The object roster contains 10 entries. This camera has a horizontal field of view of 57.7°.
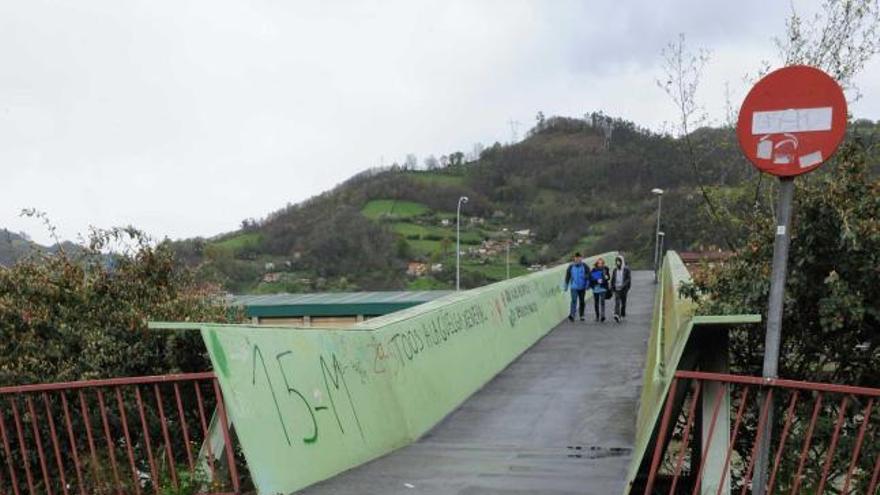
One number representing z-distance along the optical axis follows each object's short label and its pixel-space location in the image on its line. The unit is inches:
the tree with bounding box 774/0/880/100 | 499.8
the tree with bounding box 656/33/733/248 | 562.9
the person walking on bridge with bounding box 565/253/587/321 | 740.8
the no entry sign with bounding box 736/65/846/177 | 163.6
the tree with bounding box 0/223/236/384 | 282.8
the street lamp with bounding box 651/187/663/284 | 1793.1
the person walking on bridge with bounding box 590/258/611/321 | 740.6
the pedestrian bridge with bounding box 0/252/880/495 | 184.2
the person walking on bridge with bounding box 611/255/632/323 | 759.7
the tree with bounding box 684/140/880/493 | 198.8
